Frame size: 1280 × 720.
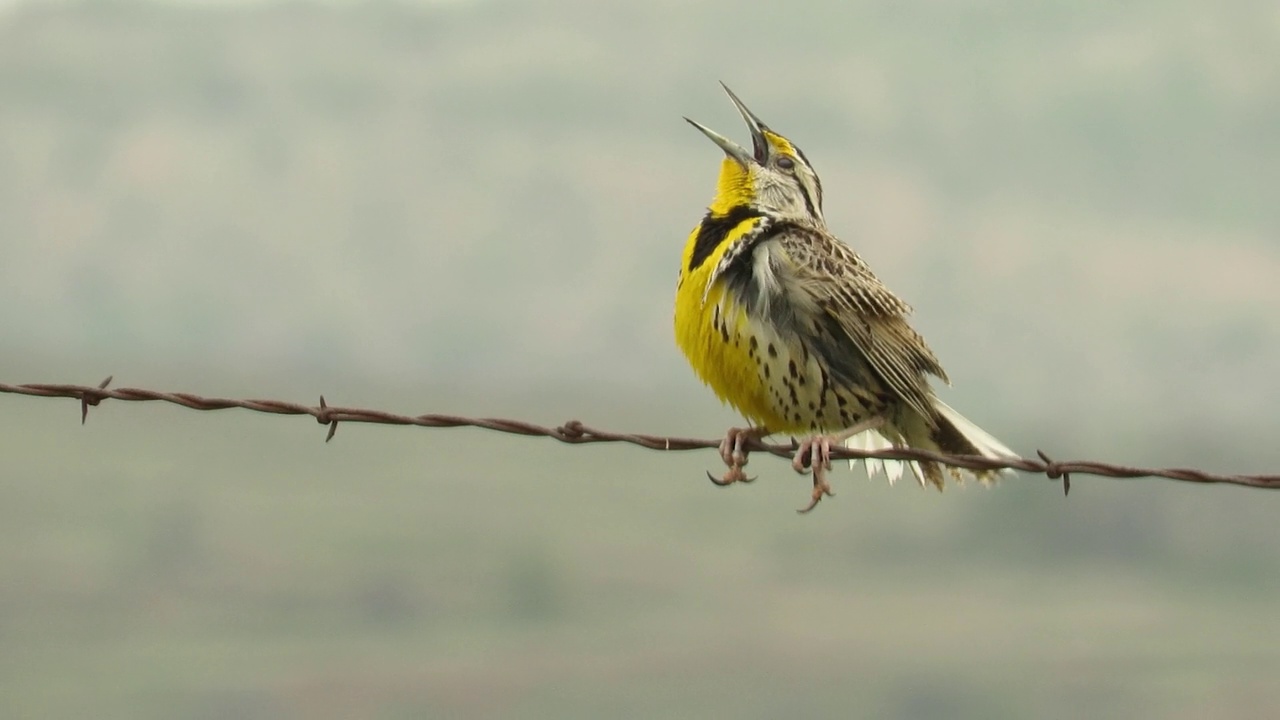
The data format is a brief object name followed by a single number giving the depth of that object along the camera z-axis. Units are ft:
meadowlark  26.50
